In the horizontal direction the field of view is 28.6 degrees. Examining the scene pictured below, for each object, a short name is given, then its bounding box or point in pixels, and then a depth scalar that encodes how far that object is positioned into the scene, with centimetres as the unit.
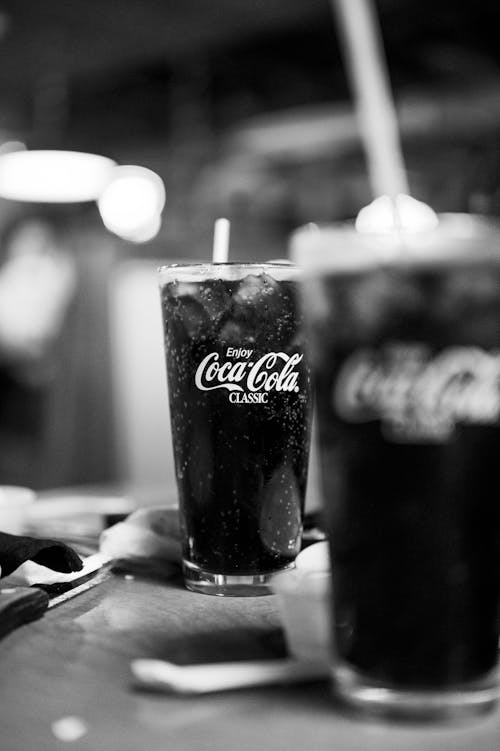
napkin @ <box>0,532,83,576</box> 88
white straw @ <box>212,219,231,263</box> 92
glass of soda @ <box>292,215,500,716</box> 57
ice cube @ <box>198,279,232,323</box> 86
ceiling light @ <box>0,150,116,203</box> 479
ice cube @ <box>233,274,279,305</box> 87
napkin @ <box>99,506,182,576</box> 99
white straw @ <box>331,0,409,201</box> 66
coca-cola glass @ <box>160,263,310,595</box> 86
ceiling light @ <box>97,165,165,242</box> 656
